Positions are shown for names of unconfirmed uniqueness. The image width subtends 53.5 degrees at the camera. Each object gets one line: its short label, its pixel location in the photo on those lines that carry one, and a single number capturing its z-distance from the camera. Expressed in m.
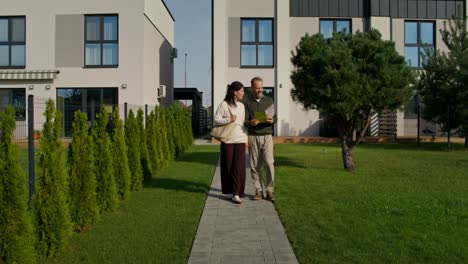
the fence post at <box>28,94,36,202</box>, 4.79
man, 7.27
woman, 7.11
